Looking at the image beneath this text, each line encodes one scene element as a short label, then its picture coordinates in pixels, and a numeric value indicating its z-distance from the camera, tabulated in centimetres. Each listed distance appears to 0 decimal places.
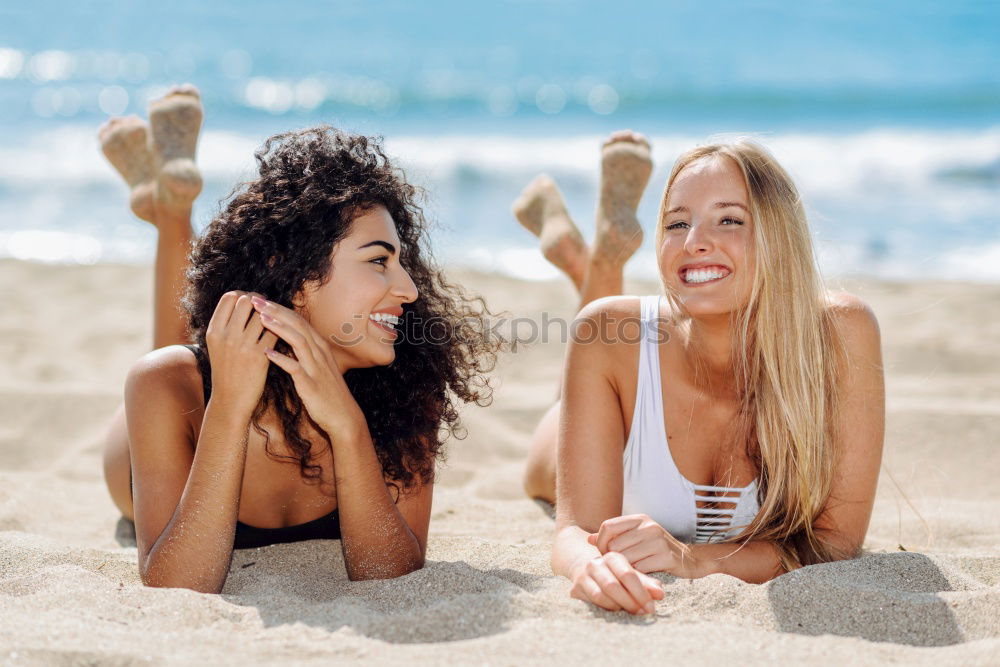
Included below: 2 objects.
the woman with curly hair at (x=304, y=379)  266
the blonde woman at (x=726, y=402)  290
